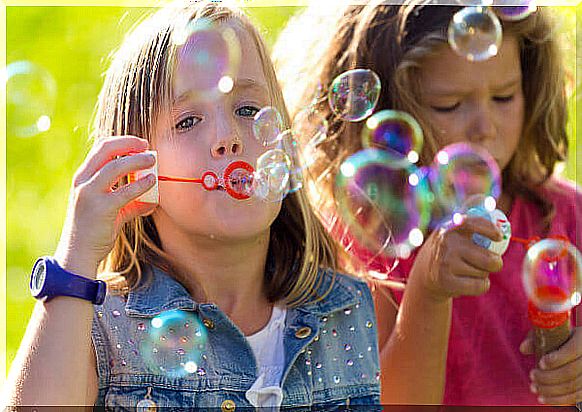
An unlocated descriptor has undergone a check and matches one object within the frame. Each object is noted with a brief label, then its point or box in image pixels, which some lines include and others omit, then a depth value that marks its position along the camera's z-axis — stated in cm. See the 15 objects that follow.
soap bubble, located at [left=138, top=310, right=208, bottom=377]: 308
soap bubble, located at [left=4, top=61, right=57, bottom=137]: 339
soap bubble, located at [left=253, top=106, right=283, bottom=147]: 311
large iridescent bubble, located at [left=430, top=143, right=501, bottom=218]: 330
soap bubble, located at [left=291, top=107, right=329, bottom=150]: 333
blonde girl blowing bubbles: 302
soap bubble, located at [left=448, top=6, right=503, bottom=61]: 327
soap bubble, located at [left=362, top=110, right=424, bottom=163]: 331
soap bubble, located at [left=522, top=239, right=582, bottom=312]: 326
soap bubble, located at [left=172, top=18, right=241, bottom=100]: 309
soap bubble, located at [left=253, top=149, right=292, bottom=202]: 309
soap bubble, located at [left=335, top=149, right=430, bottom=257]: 333
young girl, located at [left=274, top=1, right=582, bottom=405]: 325
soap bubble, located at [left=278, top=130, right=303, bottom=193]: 317
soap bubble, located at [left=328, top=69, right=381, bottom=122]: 329
